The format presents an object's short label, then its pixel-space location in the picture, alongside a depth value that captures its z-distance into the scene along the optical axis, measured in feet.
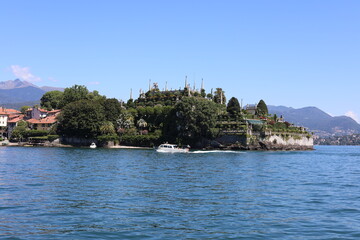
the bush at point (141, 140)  386.32
